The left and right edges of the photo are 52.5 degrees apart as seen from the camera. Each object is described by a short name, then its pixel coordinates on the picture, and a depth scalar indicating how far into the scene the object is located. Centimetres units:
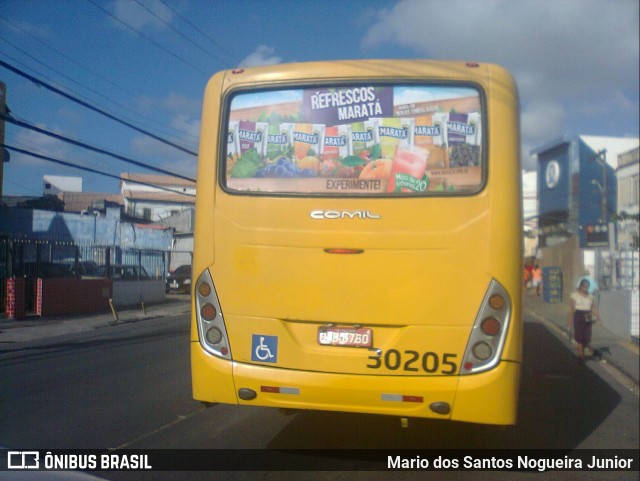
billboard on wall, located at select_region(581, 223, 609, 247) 1904
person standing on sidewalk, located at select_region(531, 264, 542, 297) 3547
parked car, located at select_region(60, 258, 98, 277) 2281
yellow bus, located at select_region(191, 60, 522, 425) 498
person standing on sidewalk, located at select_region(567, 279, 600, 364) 1256
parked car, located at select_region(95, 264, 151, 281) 2520
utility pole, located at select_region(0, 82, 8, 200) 1894
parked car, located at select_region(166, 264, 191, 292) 3462
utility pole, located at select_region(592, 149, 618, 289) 1736
